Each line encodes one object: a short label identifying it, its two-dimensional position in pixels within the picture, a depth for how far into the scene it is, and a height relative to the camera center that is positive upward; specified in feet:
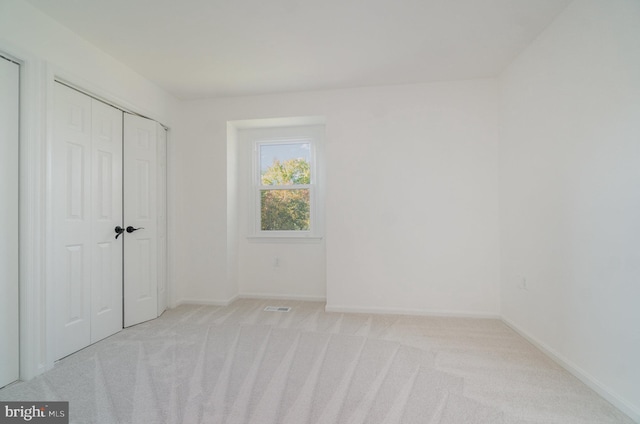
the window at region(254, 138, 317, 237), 13.93 +1.25
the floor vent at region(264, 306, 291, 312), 12.21 -3.85
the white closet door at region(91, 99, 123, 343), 9.20 -0.15
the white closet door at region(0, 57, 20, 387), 6.81 -0.12
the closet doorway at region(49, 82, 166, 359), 8.15 -0.15
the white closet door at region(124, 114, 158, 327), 10.41 -0.18
